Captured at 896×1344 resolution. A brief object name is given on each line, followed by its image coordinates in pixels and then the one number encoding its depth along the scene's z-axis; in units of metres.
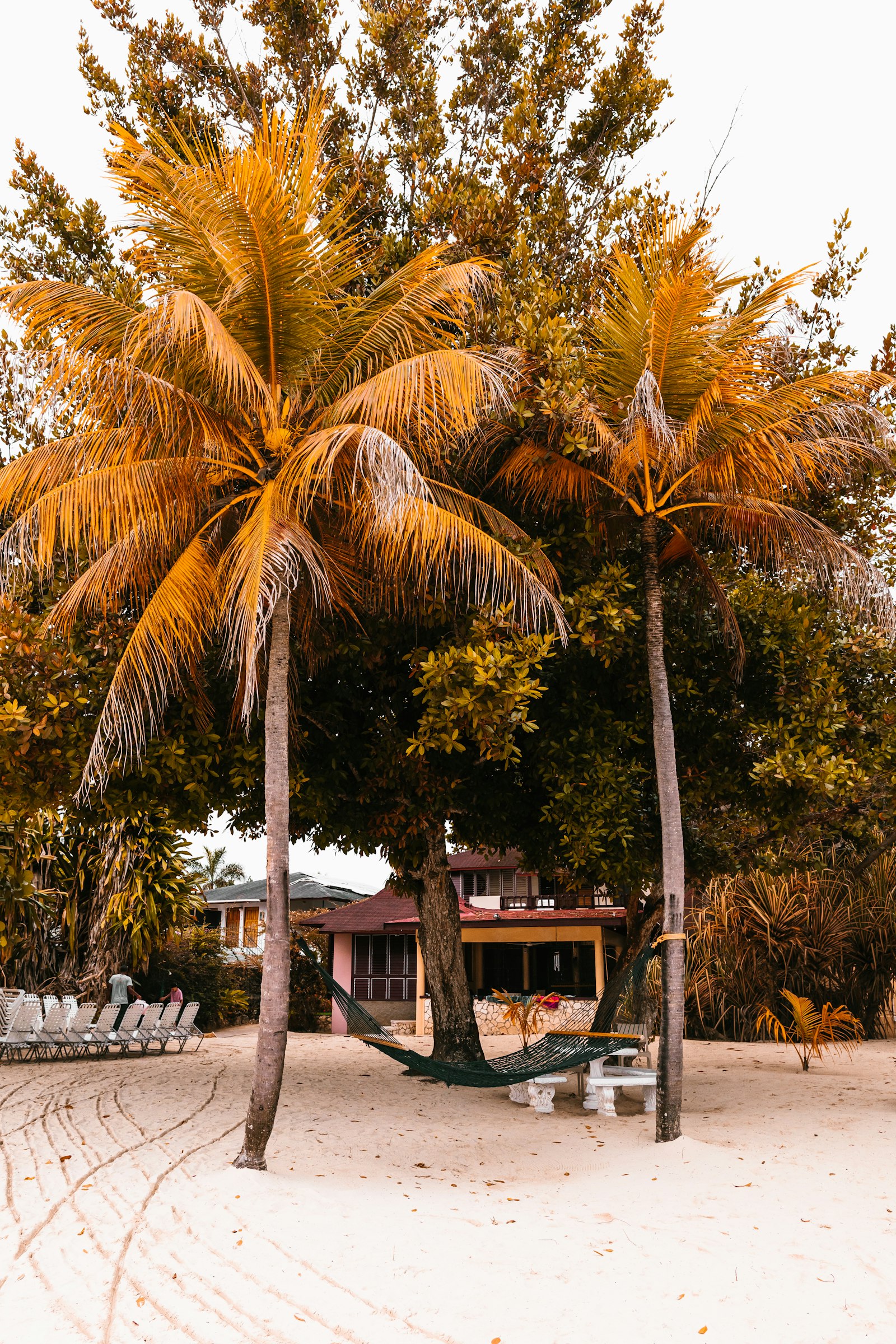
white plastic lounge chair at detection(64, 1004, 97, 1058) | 13.52
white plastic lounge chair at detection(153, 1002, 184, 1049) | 14.92
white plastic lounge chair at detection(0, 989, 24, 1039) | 13.14
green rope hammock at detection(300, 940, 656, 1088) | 8.12
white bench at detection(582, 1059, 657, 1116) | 9.11
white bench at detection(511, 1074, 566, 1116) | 9.45
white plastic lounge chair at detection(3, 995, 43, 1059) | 12.88
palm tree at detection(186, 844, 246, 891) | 47.22
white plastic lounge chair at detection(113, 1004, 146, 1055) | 14.15
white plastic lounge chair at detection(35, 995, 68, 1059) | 13.32
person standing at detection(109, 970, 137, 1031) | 16.00
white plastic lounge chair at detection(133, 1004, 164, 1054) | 14.52
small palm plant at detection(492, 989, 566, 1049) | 11.64
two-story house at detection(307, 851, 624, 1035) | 20.34
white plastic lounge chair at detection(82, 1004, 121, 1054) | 13.80
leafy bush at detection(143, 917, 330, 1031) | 19.66
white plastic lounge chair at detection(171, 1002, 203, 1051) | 15.27
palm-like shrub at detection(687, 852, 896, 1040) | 15.30
